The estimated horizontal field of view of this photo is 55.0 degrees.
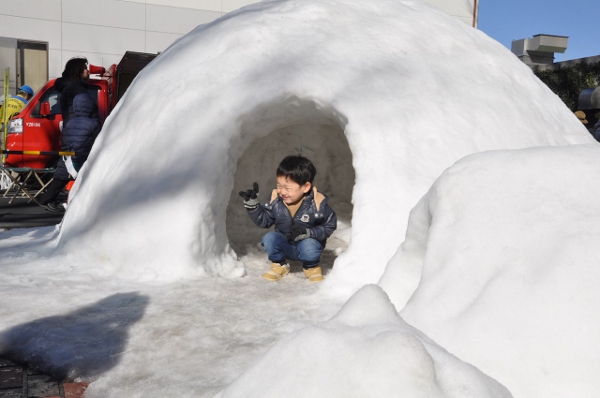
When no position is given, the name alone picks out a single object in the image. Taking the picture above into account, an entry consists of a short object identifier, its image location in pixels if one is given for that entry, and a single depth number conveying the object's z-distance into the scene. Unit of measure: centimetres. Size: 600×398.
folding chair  740
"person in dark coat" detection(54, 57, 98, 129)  677
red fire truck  894
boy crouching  376
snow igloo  339
